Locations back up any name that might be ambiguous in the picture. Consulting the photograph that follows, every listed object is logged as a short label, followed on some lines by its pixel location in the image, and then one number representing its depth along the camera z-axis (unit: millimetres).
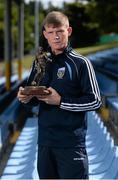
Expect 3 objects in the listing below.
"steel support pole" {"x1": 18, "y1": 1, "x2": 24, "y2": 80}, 22609
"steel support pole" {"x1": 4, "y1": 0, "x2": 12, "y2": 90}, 17422
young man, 3562
